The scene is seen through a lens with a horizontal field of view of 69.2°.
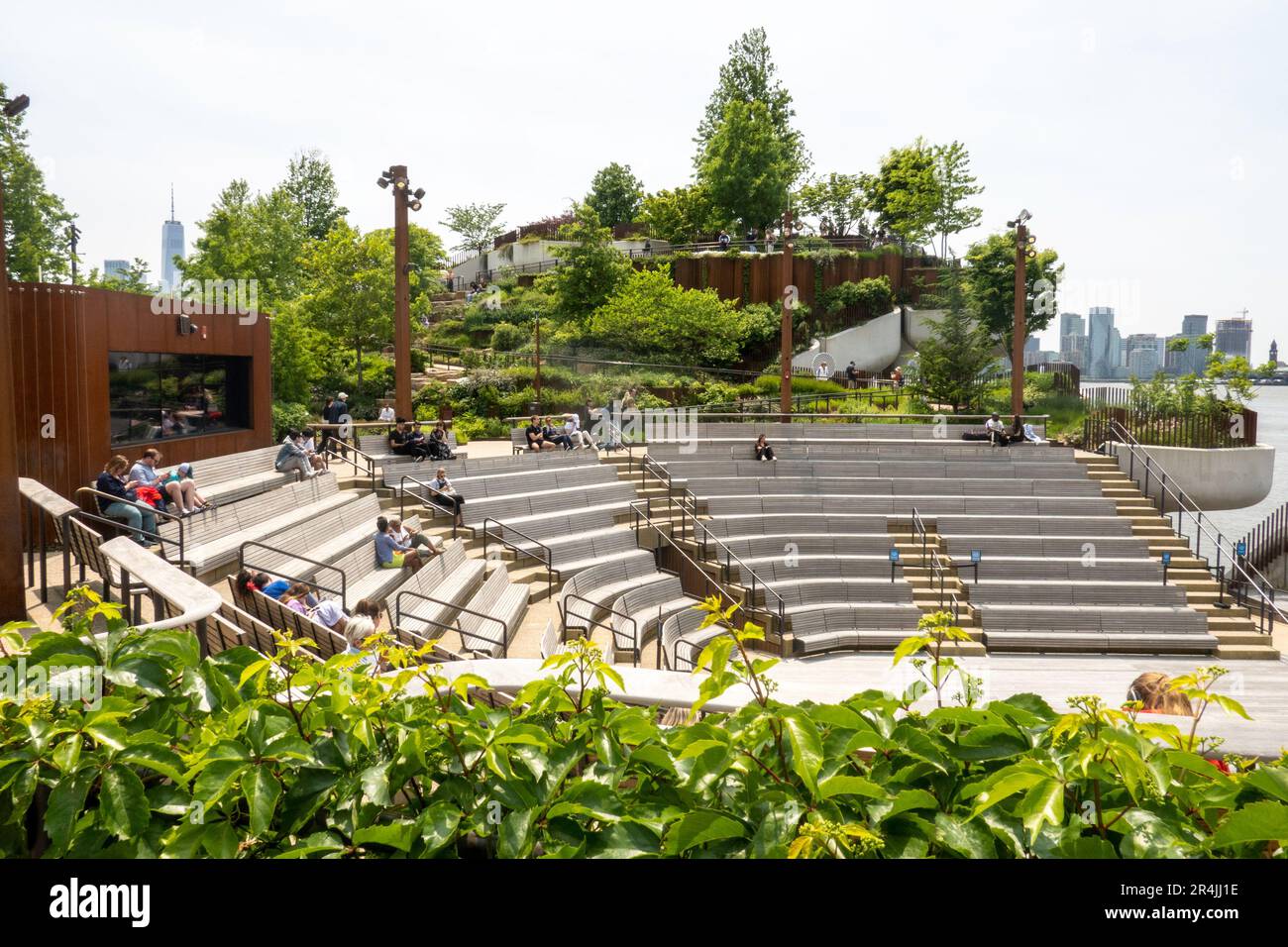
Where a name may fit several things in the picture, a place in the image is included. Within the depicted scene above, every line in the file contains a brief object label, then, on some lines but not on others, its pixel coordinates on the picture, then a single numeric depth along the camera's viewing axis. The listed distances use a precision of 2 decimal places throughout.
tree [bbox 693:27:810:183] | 63.84
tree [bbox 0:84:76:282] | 29.30
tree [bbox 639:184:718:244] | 58.75
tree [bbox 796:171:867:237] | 59.09
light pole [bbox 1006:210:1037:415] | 25.67
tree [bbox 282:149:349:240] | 67.62
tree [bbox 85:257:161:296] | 40.66
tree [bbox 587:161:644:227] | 69.81
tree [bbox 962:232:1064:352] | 46.06
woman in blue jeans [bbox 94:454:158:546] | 10.68
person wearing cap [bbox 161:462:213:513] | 11.85
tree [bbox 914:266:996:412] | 36.53
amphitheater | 12.80
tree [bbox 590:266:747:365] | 39.75
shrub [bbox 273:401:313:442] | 28.70
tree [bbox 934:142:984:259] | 50.81
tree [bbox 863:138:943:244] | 51.16
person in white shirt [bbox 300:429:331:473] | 17.56
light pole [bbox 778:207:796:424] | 25.16
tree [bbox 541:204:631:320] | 44.44
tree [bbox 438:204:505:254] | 83.12
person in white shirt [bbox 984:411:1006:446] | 25.33
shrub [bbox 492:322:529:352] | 46.06
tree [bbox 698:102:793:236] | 56.03
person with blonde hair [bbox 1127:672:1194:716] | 3.83
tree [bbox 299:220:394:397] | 37.72
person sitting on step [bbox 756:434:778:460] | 23.56
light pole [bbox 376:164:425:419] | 20.14
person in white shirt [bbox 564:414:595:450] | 24.23
